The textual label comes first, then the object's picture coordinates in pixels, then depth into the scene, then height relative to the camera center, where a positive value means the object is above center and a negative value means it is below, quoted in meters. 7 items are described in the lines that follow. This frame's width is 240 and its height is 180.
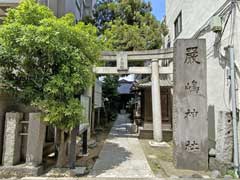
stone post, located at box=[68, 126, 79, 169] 5.22 -1.34
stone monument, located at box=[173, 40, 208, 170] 5.54 -0.04
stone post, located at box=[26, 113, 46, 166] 5.00 -0.98
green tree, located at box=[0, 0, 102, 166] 4.56 +1.15
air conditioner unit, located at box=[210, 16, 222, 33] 6.11 +2.80
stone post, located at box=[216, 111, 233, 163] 5.34 -1.03
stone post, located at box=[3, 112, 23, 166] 4.86 -1.02
